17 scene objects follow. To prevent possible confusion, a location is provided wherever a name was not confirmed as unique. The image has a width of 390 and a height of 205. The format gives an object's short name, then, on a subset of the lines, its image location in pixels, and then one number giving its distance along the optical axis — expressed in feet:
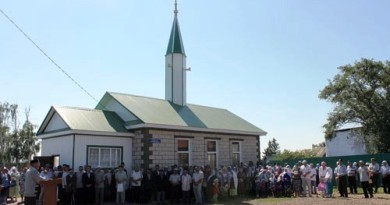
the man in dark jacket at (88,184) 54.90
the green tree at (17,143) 162.20
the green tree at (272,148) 250.90
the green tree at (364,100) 107.24
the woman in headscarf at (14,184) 63.31
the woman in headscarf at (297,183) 64.75
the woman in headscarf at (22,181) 60.70
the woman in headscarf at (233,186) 63.77
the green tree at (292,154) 173.27
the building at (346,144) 120.57
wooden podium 32.22
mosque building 60.54
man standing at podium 32.94
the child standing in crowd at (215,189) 60.18
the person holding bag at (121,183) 56.59
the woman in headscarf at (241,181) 67.10
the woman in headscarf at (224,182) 63.21
